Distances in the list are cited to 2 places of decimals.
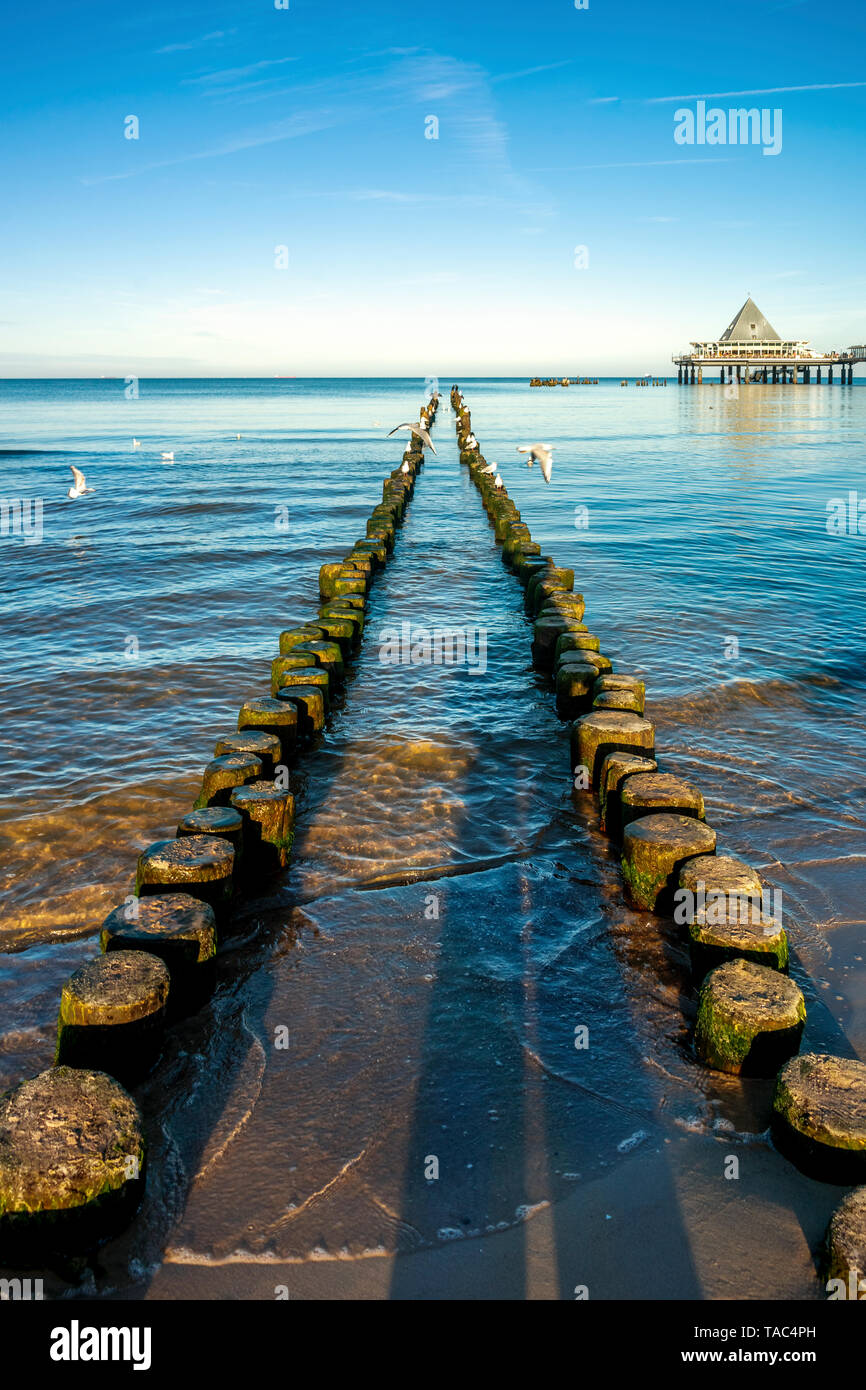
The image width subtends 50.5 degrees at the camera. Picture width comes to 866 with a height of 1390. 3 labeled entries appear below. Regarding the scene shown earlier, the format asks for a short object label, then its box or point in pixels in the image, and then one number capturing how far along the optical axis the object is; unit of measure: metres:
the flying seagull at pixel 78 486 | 24.48
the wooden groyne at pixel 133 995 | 3.36
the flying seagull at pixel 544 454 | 18.97
